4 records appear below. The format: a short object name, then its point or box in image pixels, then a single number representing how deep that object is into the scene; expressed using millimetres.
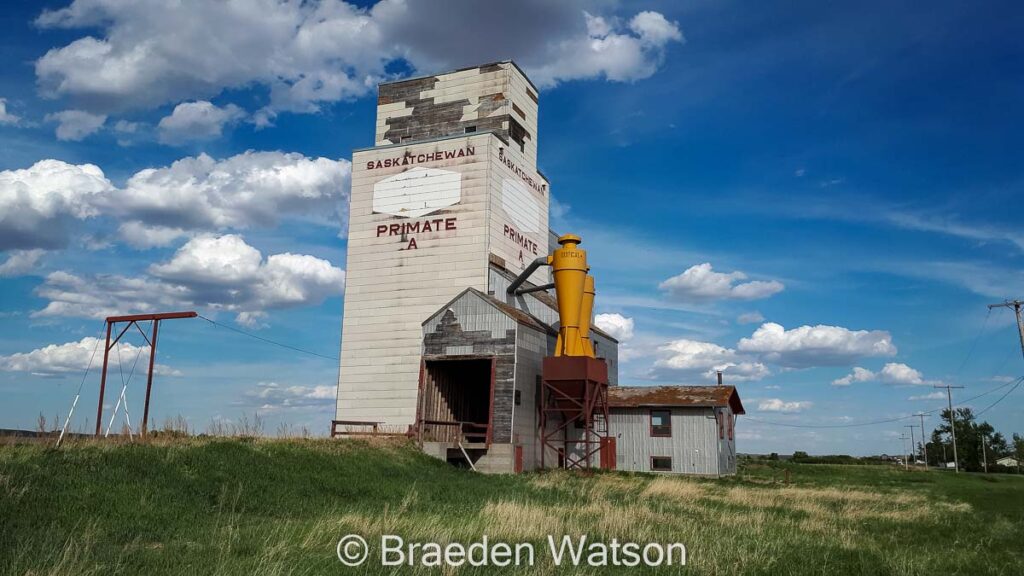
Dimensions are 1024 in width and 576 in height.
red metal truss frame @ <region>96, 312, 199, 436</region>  27134
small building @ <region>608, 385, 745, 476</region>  40938
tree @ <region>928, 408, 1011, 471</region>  103500
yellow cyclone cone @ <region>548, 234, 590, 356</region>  38219
